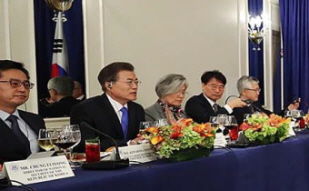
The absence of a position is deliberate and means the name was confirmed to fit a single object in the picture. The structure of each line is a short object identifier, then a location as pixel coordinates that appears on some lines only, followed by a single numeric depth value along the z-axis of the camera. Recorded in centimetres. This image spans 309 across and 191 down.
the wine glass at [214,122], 228
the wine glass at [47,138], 166
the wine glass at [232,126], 236
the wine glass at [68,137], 165
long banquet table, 142
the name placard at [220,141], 216
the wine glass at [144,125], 193
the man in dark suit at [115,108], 249
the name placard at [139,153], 167
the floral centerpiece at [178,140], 171
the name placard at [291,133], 260
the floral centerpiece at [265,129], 224
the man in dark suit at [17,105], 222
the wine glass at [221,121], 237
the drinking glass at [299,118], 315
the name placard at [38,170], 131
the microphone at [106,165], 153
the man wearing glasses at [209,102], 368
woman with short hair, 323
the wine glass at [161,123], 194
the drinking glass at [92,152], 166
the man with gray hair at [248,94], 396
